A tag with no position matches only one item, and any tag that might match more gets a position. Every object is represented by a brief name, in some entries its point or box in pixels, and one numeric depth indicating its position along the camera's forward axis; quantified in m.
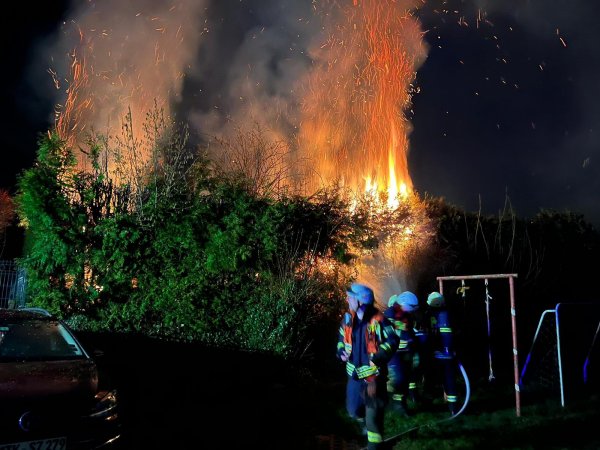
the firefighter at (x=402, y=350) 7.71
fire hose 6.52
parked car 4.19
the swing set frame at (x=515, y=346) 7.56
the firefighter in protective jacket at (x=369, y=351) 5.18
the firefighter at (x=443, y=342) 7.63
